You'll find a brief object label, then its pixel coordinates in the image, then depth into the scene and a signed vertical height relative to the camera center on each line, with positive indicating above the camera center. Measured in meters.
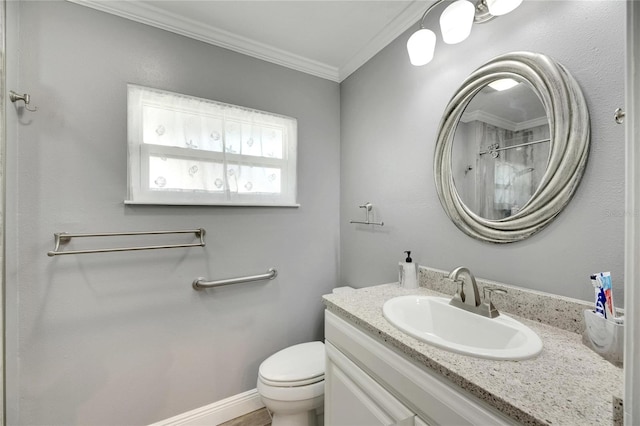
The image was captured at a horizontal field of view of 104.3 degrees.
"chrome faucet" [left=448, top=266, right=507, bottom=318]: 0.94 -0.35
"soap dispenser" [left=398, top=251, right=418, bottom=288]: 1.32 -0.33
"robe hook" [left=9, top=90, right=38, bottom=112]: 1.09 +0.51
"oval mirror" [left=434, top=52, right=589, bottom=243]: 0.85 +0.27
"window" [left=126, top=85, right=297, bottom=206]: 1.38 +0.38
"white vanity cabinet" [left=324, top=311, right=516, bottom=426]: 0.64 -0.56
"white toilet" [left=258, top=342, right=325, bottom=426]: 1.28 -0.92
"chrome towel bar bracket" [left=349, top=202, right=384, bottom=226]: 1.71 +0.01
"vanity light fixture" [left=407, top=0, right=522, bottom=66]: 0.92 +0.79
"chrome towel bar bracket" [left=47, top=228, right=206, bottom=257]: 1.19 -0.14
